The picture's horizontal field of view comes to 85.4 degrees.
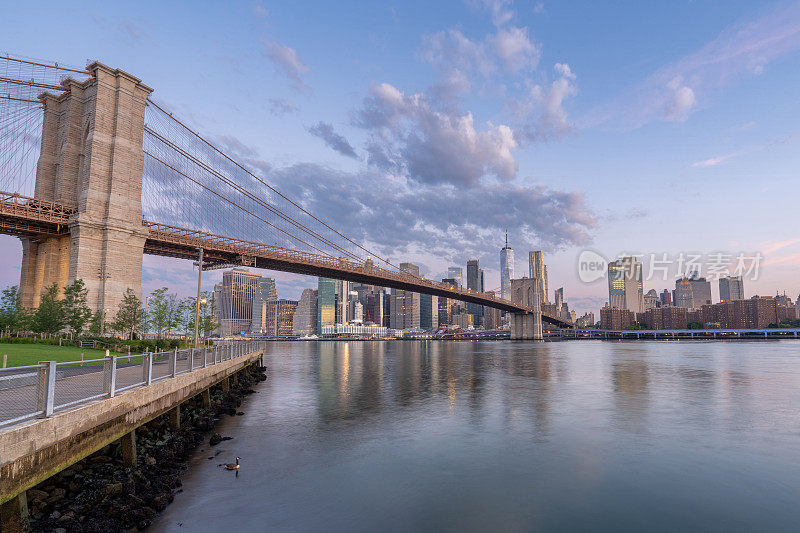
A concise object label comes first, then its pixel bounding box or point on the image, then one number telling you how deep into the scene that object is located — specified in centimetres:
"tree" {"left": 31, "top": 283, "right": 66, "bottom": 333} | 3362
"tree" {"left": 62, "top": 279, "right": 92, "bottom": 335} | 3403
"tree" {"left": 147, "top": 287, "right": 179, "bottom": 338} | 5064
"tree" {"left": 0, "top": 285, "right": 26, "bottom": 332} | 3809
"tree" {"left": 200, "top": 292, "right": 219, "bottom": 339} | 5987
